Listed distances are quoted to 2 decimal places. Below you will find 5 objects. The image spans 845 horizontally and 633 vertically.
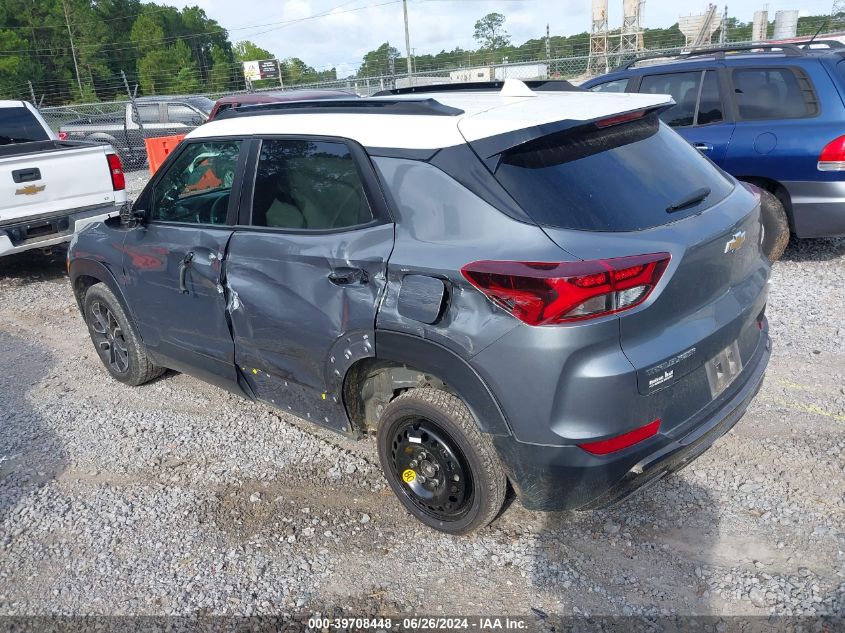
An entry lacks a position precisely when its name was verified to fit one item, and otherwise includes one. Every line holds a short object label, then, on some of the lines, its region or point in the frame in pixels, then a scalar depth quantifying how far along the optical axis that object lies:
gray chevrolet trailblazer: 2.45
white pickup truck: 6.87
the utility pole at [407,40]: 24.36
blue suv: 5.84
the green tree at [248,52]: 91.62
